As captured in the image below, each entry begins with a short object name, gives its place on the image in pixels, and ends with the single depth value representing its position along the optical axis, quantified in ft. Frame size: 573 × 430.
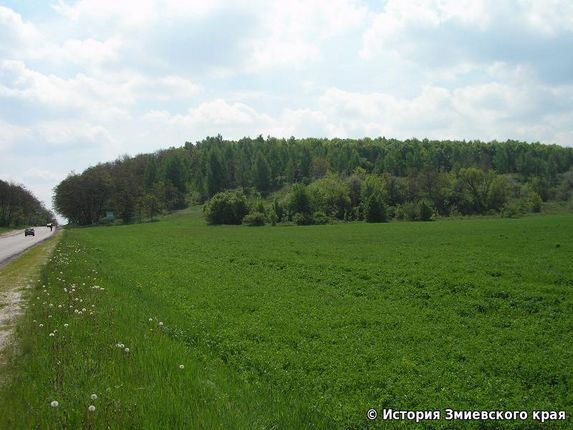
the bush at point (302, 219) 360.28
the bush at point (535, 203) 433.48
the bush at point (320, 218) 363.58
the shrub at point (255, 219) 354.95
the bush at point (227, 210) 378.53
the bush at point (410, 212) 360.89
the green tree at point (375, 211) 356.59
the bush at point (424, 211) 357.61
